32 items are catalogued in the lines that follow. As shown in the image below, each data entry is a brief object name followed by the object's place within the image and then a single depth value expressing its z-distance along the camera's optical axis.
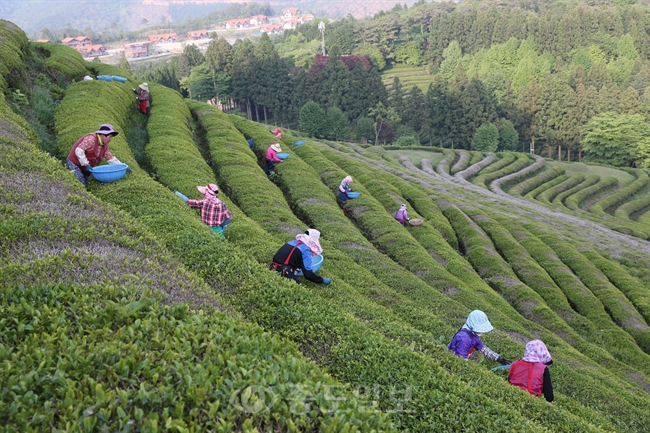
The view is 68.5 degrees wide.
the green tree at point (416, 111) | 92.38
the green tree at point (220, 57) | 104.06
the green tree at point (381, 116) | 91.38
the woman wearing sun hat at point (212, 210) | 14.13
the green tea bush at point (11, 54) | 20.70
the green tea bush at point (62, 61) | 27.11
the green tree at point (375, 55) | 141.88
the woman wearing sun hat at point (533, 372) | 9.40
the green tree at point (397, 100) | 94.88
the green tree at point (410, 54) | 151.12
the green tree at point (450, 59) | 133.88
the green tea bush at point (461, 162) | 68.06
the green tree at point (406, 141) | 86.81
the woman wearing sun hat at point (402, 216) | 25.42
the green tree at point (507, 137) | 89.84
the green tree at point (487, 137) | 85.44
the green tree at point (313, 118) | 85.06
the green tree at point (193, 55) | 112.69
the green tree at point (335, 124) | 85.94
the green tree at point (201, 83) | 101.00
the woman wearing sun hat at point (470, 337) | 10.21
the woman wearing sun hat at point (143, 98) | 27.83
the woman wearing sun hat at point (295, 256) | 11.26
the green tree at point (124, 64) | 102.31
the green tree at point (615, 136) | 78.62
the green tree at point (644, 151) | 77.04
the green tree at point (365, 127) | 88.94
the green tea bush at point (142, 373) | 4.42
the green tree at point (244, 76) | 99.06
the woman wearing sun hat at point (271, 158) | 25.98
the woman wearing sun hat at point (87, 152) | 13.17
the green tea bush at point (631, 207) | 57.47
